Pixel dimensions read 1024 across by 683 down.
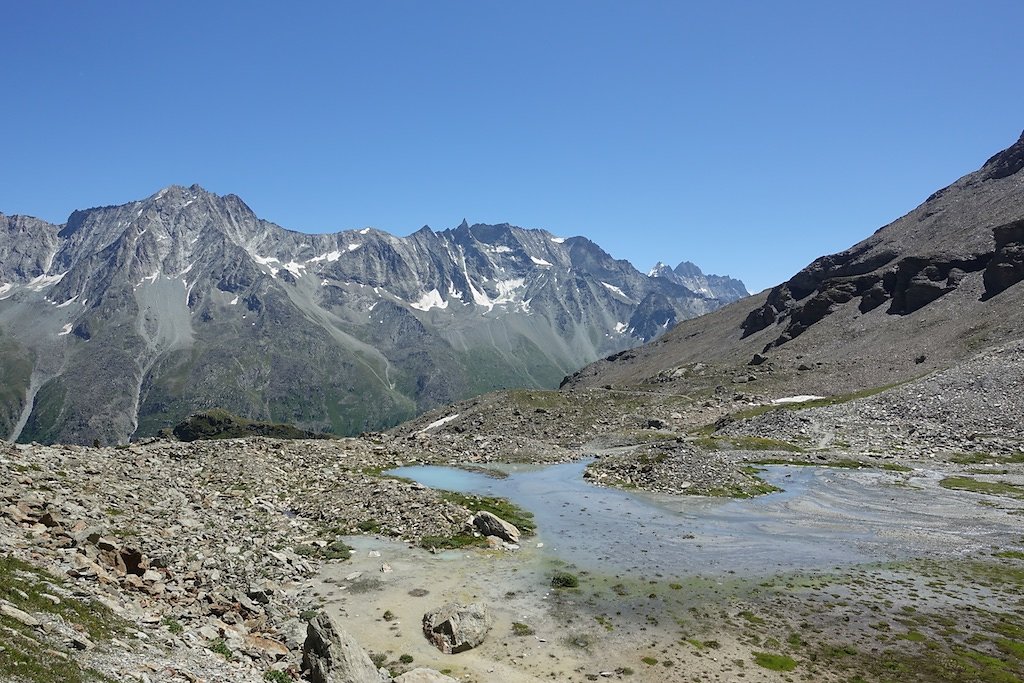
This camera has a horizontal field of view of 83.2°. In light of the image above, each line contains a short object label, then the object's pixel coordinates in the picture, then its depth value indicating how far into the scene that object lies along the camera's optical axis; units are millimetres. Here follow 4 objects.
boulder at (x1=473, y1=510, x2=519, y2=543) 46969
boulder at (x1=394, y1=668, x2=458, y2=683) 22906
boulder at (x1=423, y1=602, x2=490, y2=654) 27984
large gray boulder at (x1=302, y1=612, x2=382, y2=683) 22234
